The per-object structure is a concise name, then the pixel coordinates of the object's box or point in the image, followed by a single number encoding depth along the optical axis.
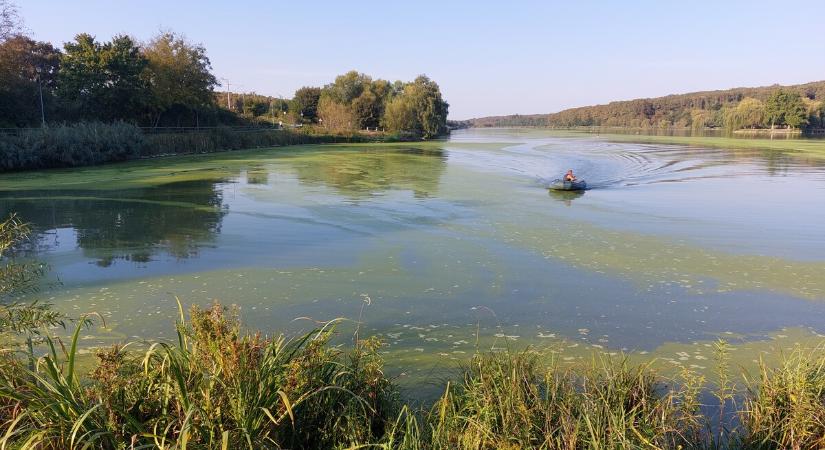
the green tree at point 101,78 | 33.12
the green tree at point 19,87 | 27.02
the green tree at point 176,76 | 37.62
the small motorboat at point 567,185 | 18.67
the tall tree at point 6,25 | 27.53
